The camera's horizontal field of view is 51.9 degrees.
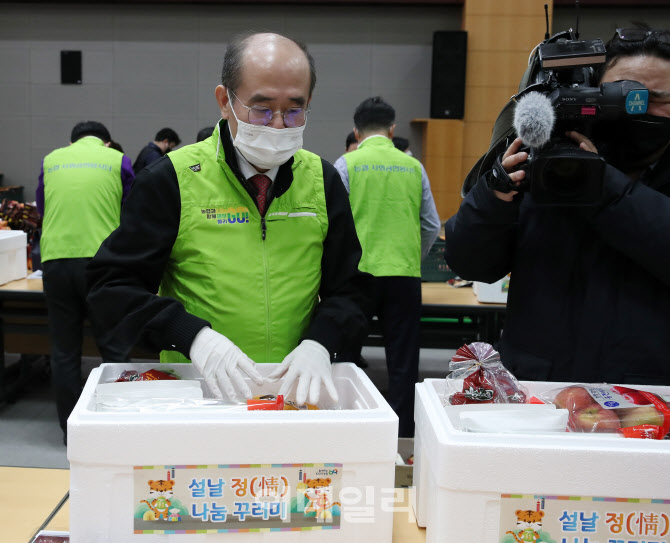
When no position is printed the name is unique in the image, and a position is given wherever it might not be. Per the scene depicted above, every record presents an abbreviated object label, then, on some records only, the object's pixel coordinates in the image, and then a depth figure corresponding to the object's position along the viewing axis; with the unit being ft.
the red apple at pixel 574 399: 3.23
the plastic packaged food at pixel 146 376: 3.66
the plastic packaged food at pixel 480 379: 3.34
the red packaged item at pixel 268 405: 3.18
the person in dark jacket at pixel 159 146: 22.43
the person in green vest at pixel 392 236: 11.10
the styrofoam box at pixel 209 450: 2.80
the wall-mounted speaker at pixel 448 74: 24.84
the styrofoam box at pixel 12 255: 12.07
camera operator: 3.83
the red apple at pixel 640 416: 3.08
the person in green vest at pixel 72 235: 10.78
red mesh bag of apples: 3.04
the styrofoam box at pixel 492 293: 11.60
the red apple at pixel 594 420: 3.07
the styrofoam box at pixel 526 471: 2.73
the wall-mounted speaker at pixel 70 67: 26.00
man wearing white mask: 3.86
